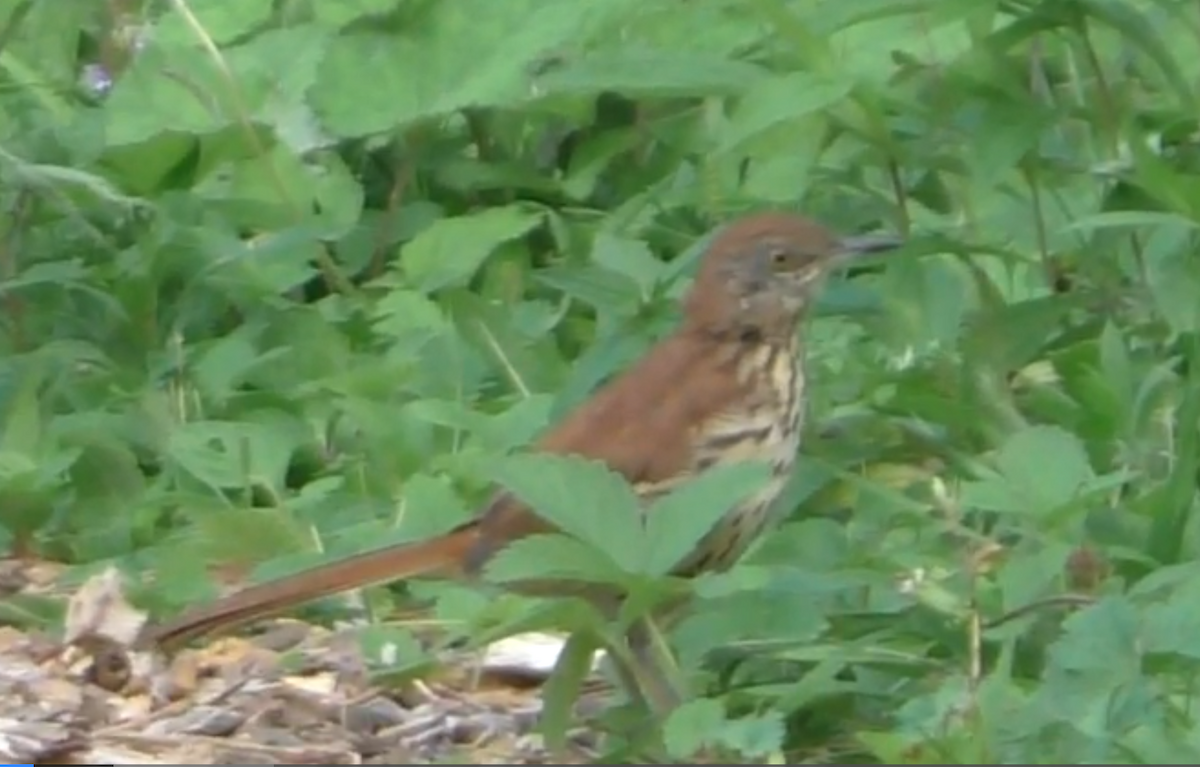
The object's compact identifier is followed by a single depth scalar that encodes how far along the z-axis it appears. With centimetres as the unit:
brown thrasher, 1007
